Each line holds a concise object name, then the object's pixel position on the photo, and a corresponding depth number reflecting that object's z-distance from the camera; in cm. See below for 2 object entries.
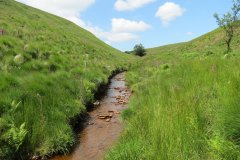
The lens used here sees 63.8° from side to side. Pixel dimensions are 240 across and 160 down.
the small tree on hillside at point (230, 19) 2228
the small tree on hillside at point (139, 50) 7464
